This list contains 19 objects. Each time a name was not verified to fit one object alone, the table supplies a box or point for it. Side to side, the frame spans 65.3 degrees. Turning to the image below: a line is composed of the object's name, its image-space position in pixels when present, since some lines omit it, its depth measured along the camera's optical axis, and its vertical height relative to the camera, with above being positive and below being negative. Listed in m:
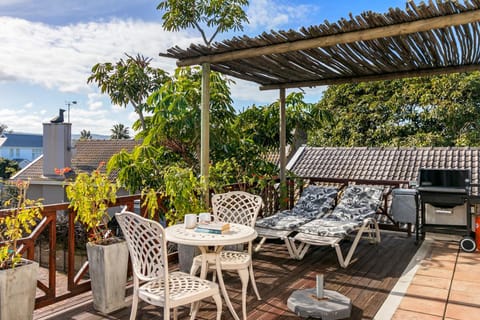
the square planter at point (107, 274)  3.17 -0.99
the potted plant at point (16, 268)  2.50 -0.76
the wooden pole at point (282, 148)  6.40 +0.18
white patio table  2.88 -0.63
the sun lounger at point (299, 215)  4.90 -0.84
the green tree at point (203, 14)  10.75 +4.20
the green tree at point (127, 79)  13.23 +2.82
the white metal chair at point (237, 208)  4.00 -0.54
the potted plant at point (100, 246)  3.18 -0.75
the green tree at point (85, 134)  51.76 +3.40
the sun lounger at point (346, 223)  4.60 -0.87
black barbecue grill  5.44 -0.61
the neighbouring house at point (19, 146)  41.28 +1.33
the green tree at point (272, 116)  7.27 +0.78
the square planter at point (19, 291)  2.49 -0.91
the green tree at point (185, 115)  6.06 +0.72
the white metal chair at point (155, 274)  2.46 -0.80
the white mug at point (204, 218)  3.53 -0.56
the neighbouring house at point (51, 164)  14.20 -0.24
